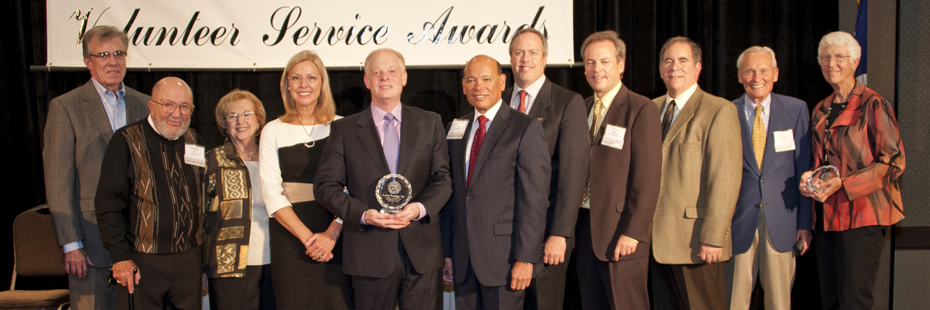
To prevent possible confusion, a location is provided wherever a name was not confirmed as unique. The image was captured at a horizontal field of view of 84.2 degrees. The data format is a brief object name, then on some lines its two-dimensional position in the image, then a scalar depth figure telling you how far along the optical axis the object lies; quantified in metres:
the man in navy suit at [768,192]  2.83
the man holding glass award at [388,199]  2.20
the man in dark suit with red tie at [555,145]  2.27
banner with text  3.65
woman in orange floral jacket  2.79
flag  3.40
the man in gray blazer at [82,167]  2.73
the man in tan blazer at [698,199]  2.54
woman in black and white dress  2.53
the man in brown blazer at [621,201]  2.38
